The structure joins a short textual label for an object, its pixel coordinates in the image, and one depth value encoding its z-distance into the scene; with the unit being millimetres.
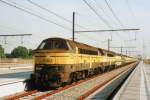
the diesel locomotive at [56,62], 18312
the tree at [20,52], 130700
